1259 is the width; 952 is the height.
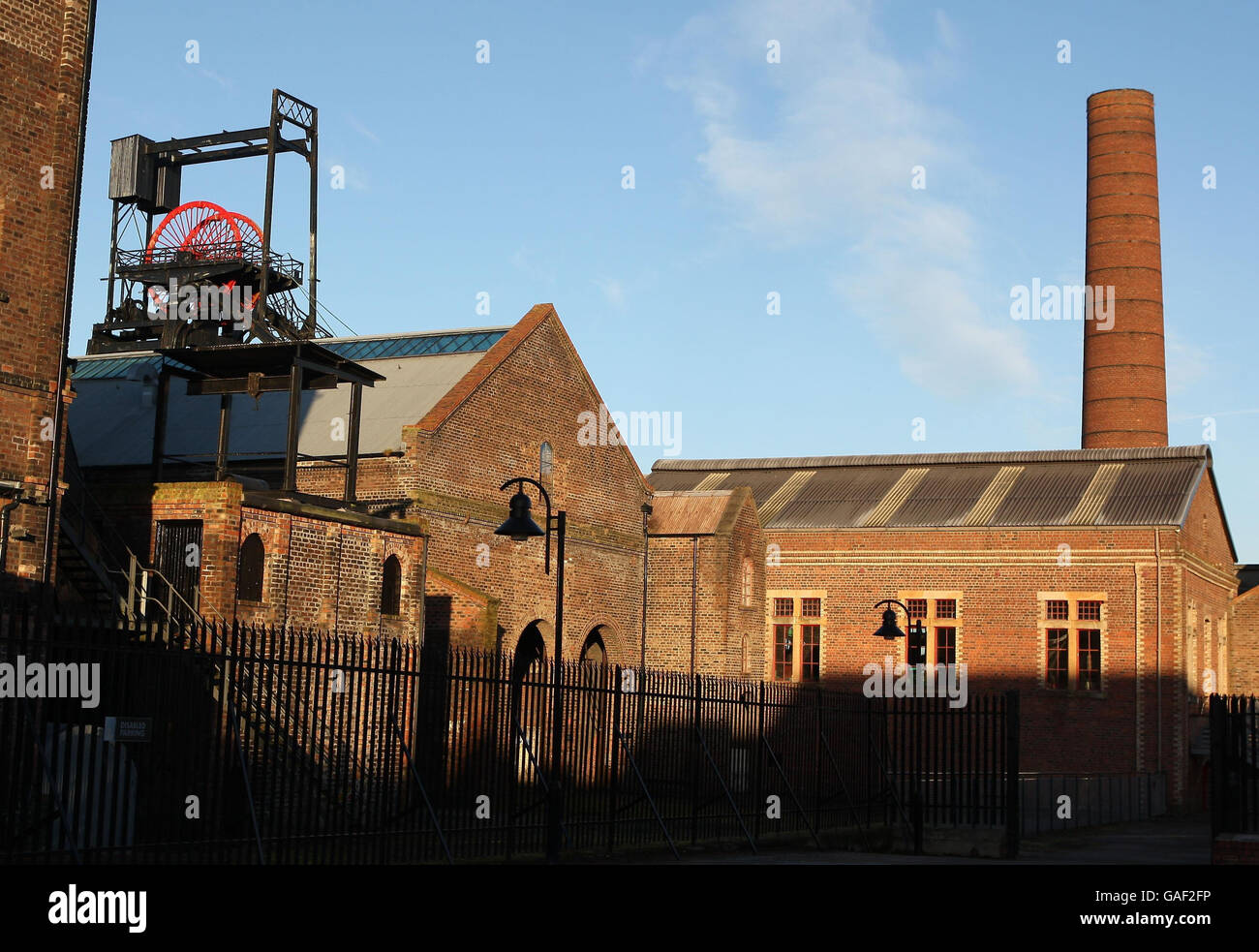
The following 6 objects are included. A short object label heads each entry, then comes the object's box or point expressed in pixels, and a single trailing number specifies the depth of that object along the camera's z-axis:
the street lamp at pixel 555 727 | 16.03
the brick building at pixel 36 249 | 18.61
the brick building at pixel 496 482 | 28.45
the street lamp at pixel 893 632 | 26.89
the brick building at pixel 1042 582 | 36.72
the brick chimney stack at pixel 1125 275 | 49.53
